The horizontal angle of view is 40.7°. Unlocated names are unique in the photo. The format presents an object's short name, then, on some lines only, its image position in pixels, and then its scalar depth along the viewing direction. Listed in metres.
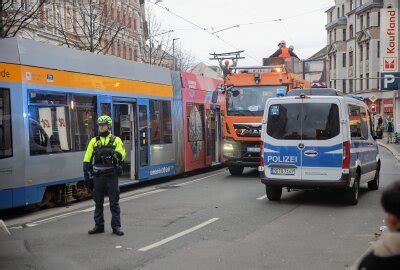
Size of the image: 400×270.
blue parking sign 28.93
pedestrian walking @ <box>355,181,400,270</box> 2.71
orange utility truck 16.17
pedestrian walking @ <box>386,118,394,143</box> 39.27
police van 10.56
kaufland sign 32.66
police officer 8.24
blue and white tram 9.72
